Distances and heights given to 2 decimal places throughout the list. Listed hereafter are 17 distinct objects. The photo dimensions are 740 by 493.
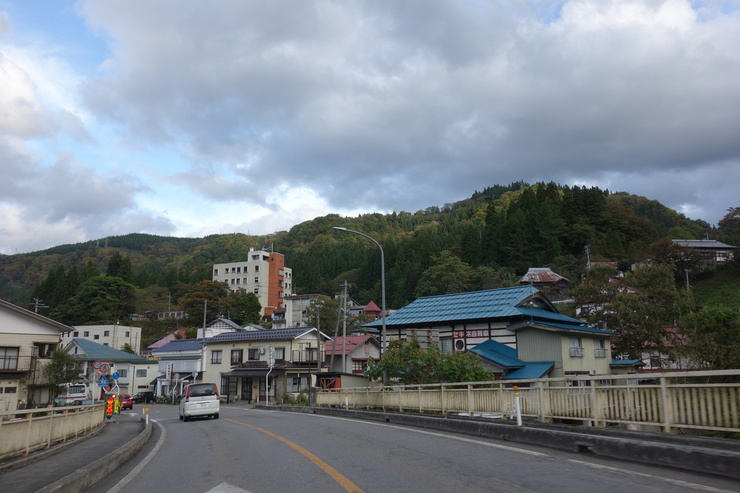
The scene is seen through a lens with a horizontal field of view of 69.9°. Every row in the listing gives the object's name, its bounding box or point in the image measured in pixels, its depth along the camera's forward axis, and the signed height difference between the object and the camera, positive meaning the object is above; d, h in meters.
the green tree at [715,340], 27.45 +0.58
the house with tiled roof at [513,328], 32.41 +1.63
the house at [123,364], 56.84 -0.78
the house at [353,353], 56.12 +0.21
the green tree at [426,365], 22.34 -0.50
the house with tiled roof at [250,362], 53.50 -0.62
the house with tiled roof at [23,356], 33.88 +0.19
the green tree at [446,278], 78.25 +11.21
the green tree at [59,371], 34.94 -0.83
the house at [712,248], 85.72 +16.78
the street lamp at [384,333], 23.23 +0.92
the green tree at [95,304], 91.25 +9.30
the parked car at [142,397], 57.91 -4.28
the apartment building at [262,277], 120.69 +18.18
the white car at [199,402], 24.33 -2.04
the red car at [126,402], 44.66 -3.72
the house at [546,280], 73.81 +9.94
